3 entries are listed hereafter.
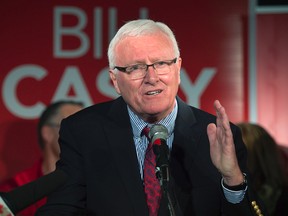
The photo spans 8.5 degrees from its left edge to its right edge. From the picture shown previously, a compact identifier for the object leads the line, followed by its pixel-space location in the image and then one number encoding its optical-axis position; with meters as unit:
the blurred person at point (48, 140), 5.24
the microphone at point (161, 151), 3.86
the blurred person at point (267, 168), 5.04
